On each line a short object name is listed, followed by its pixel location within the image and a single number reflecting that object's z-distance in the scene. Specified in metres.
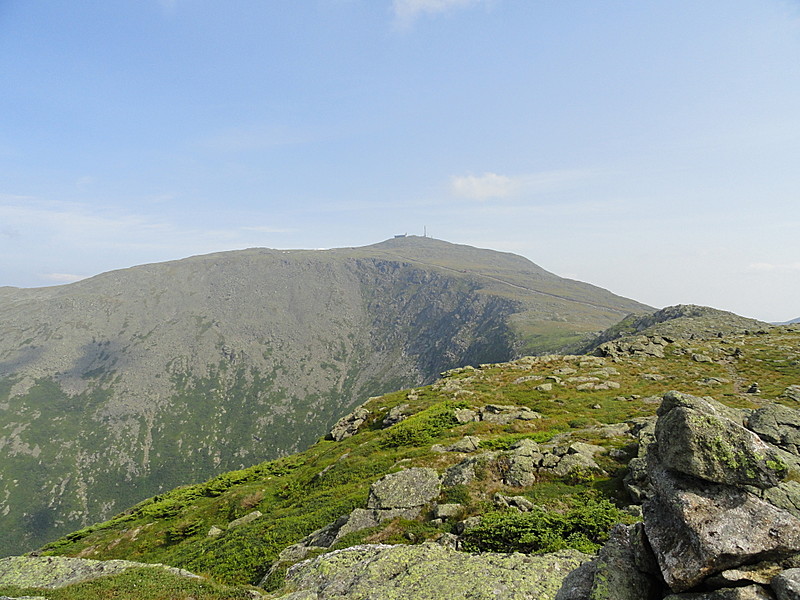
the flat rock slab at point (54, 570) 18.30
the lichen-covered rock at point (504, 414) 42.28
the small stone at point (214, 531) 32.66
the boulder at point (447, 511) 21.30
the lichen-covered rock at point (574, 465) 24.64
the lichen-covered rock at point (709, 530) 8.06
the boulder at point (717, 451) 8.84
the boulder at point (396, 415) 54.24
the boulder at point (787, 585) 7.00
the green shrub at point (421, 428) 41.12
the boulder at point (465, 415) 43.62
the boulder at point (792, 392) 42.87
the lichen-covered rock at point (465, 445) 33.41
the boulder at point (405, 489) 23.95
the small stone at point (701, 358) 65.49
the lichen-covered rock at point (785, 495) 9.49
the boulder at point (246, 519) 33.69
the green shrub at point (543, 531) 16.25
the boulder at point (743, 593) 7.30
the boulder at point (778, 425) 23.05
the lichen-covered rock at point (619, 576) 8.92
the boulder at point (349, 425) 64.25
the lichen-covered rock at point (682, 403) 10.24
